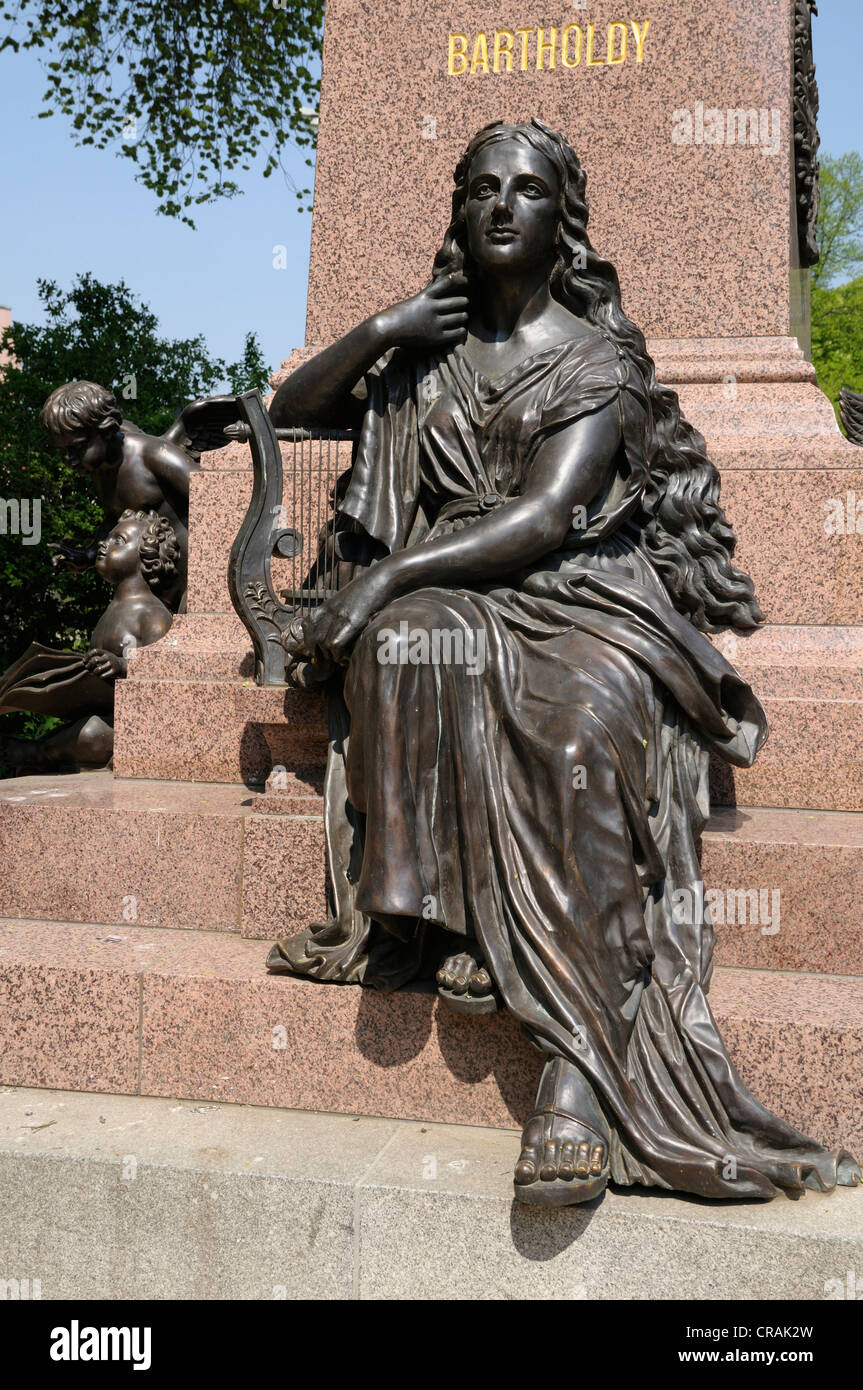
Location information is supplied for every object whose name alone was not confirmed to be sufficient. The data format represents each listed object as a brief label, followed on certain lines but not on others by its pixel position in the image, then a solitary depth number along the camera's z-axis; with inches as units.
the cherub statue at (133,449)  248.8
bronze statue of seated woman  129.5
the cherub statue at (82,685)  226.7
